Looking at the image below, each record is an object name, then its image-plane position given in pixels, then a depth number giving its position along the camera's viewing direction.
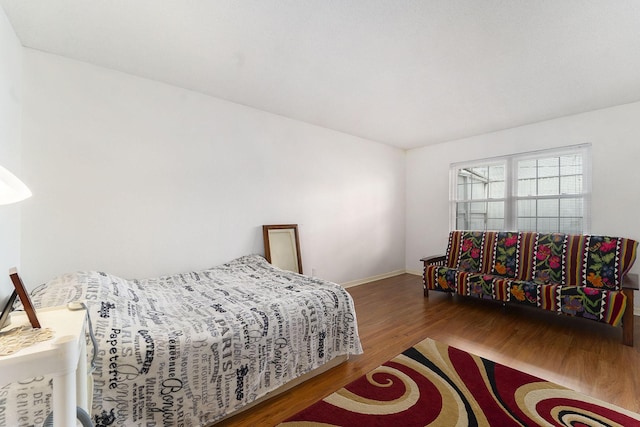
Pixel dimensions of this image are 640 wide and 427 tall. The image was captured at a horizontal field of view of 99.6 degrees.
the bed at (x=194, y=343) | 1.30
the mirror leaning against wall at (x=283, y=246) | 3.38
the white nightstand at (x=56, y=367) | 0.76
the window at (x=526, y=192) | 3.60
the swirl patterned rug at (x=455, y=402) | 1.55
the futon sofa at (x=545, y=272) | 2.54
